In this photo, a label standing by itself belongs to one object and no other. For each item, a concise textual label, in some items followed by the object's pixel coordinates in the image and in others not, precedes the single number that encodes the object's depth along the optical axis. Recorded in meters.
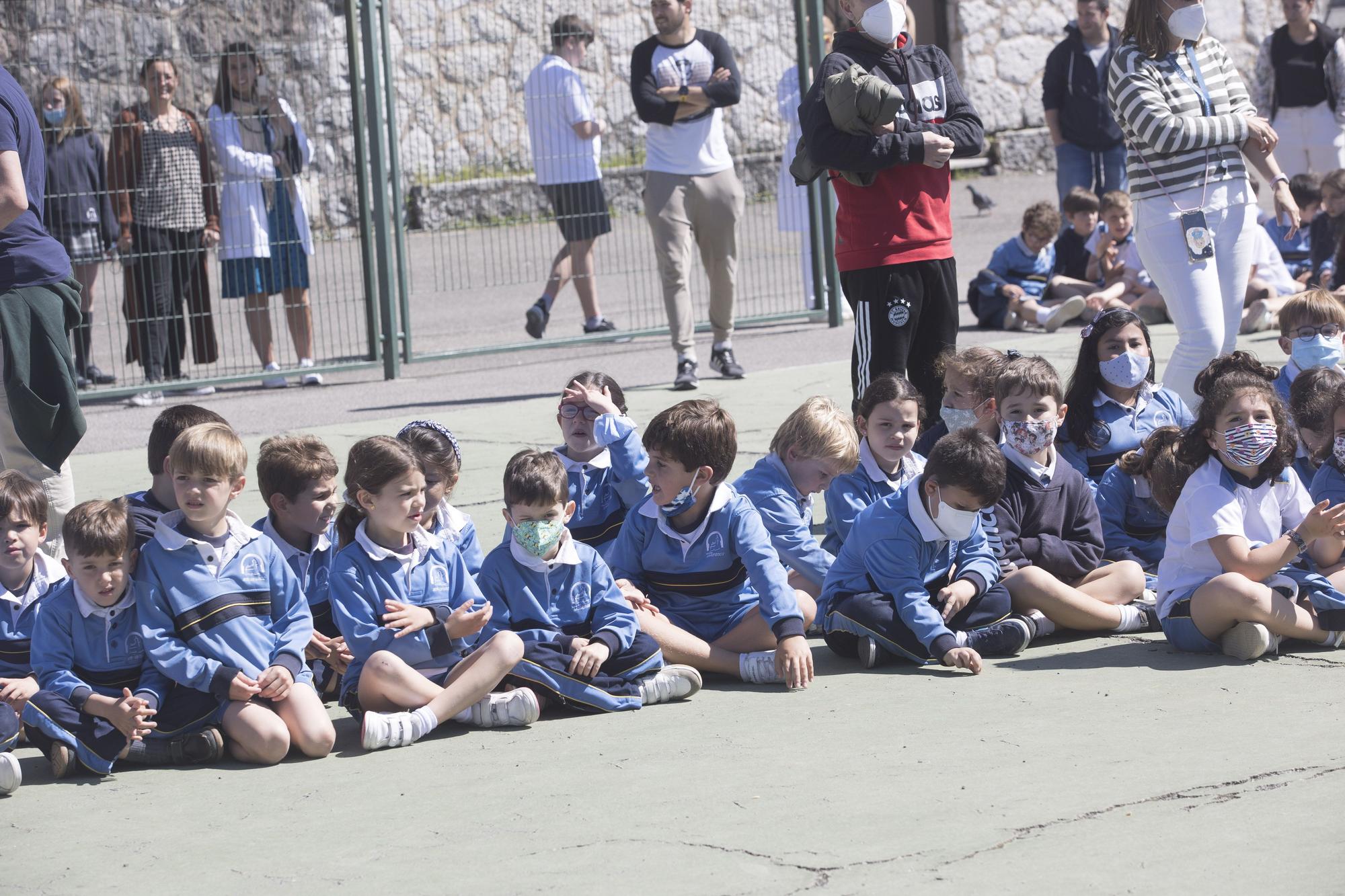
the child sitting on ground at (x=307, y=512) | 10.43
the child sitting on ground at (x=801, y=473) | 11.32
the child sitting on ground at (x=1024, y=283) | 22.80
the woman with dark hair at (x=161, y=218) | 20.50
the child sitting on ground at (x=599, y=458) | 11.43
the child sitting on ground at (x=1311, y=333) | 12.76
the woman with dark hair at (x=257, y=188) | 20.75
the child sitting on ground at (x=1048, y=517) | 11.12
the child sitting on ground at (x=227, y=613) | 9.05
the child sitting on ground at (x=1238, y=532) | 9.97
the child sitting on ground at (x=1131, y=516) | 11.96
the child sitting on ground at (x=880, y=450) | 11.40
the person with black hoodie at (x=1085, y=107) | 24.73
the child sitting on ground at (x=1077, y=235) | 22.83
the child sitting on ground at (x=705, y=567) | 10.30
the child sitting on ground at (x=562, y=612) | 9.72
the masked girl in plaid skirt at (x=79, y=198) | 20.30
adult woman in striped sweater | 13.27
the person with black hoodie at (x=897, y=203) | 12.84
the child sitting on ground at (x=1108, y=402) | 12.23
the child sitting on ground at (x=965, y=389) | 12.24
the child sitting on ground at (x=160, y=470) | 10.14
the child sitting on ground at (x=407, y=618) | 9.40
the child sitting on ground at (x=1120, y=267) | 22.44
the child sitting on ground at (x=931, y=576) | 10.08
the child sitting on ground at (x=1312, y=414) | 11.05
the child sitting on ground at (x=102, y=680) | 8.85
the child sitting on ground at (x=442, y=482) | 10.88
